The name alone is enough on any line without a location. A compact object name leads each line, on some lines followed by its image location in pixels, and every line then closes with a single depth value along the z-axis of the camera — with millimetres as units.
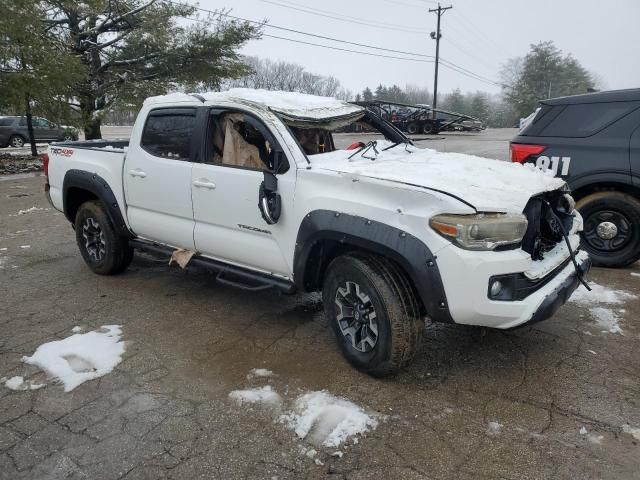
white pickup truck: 2771
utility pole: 41938
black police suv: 5160
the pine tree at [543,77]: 60844
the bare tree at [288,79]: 62522
